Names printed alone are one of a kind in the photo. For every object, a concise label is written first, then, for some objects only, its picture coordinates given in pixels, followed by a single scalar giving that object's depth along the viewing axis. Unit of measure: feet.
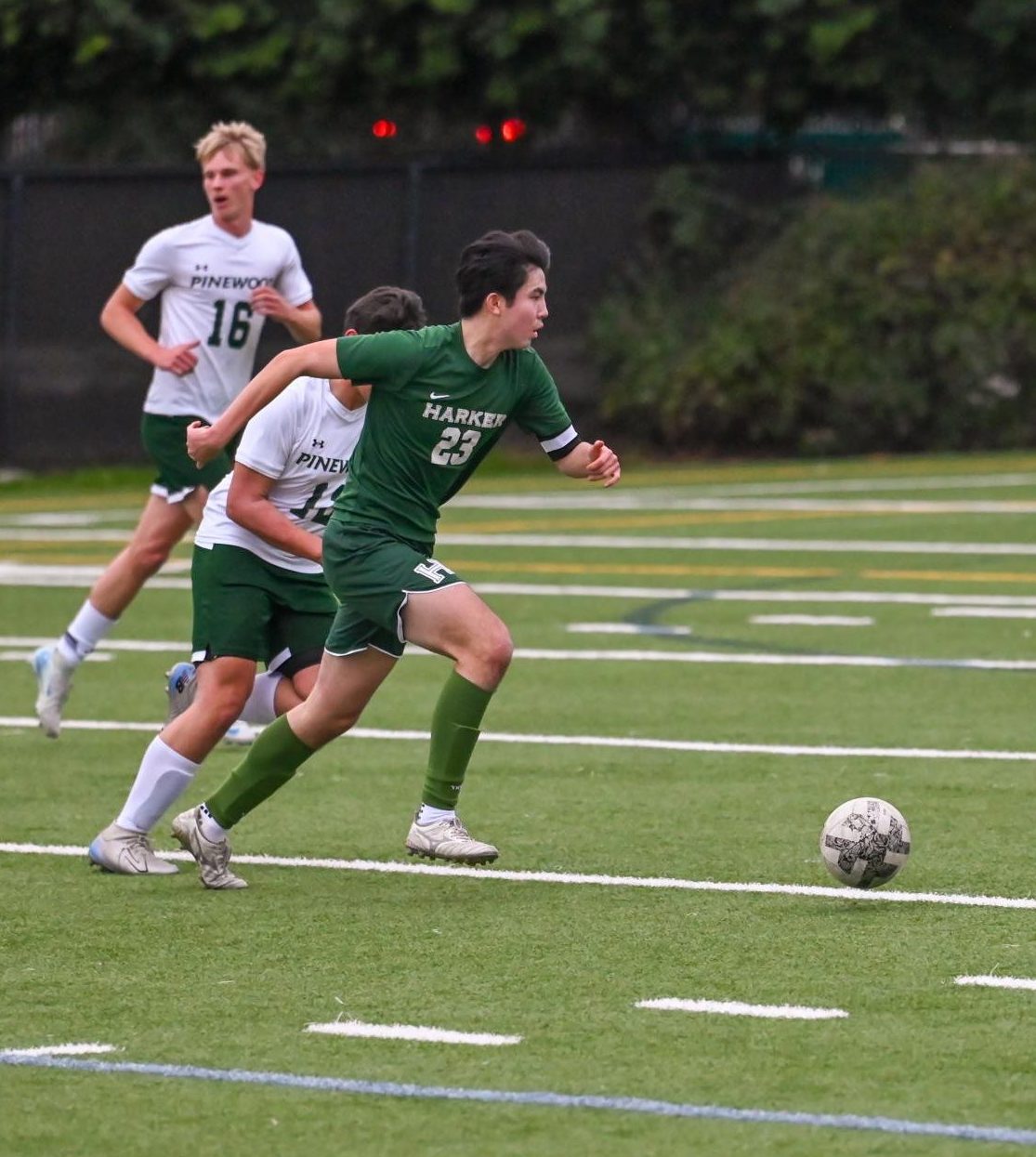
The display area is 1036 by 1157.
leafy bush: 171.53
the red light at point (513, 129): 184.75
